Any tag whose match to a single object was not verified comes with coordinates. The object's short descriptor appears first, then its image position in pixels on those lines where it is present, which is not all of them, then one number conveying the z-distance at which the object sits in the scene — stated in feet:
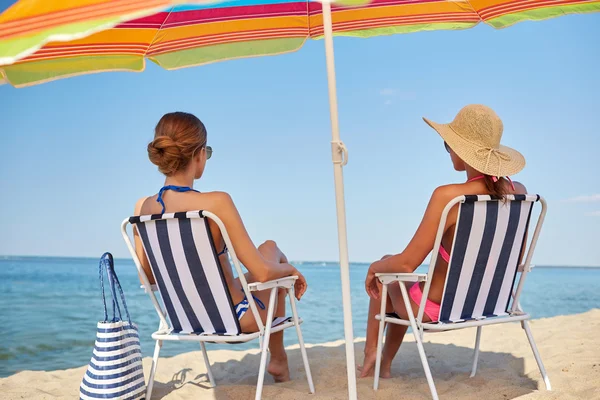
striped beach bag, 9.20
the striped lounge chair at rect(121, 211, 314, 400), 8.76
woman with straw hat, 9.00
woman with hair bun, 8.99
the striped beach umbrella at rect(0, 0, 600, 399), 11.00
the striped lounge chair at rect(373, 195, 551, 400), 8.78
